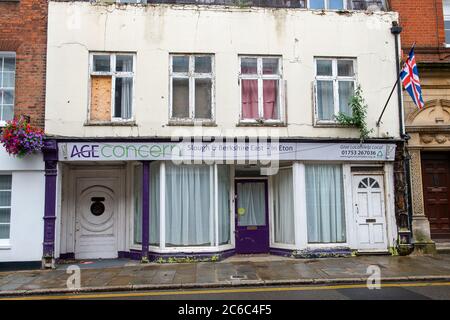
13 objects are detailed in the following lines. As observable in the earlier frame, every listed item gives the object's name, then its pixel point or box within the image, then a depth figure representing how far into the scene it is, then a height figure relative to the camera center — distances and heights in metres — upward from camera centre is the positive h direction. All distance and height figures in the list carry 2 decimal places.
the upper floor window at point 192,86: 11.88 +3.39
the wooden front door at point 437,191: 12.71 +0.21
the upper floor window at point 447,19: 13.38 +5.85
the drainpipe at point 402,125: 12.13 +2.20
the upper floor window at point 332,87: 12.28 +3.40
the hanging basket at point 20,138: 10.35 +1.68
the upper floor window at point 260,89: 12.05 +3.32
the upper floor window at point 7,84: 11.45 +3.39
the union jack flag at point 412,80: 11.14 +3.24
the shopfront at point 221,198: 11.41 +0.08
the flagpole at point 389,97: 11.56 +2.88
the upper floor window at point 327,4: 13.00 +6.23
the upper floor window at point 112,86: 11.64 +3.36
